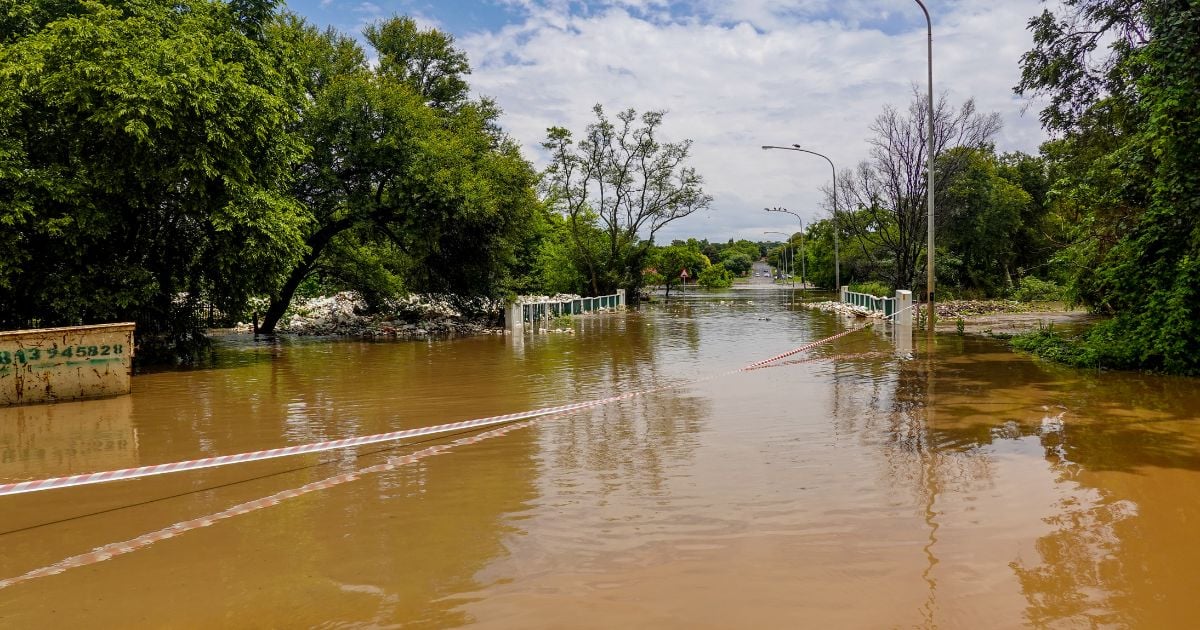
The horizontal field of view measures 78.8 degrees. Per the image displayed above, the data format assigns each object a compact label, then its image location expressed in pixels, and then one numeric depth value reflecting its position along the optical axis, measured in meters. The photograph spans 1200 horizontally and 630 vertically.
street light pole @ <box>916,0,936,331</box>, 20.11
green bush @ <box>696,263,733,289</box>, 82.25
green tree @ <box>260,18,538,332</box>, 24.72
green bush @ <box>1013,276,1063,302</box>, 35.44
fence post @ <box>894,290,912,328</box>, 23.94
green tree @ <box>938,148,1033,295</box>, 42.28
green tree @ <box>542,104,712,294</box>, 46.31
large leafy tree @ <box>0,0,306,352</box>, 14.36
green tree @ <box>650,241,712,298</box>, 65.06
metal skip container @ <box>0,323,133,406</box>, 11.76
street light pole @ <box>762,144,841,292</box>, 40.07
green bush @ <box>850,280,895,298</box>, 38.88
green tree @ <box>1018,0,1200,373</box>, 12.02
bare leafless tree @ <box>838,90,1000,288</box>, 32.56
